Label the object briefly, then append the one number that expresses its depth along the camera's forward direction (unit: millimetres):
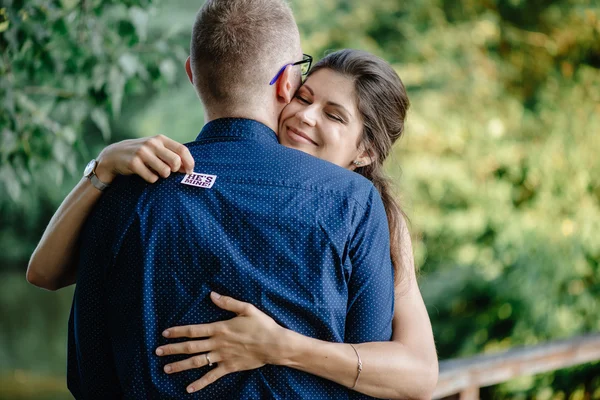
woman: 1938
